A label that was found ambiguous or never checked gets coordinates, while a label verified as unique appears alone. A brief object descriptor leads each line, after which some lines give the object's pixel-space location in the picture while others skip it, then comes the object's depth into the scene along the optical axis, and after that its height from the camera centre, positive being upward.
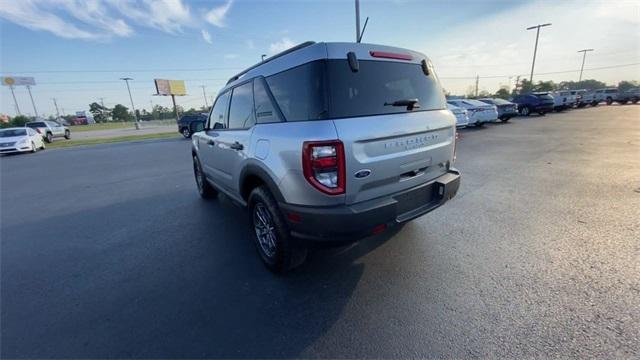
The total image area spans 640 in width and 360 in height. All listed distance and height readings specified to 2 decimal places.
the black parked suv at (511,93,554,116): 20.58 -0.28
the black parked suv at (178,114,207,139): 20.32 -0.50
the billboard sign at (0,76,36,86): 48.22 +7.66
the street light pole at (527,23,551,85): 34.57 +6.33
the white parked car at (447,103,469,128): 13.05 -0.58
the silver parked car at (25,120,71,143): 22.23 -0.44
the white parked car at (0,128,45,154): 14.84 -0.82
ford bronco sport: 2.19 -0.31
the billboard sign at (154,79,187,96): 45.19 +5.21
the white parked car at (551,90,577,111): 24.19 -0.12
